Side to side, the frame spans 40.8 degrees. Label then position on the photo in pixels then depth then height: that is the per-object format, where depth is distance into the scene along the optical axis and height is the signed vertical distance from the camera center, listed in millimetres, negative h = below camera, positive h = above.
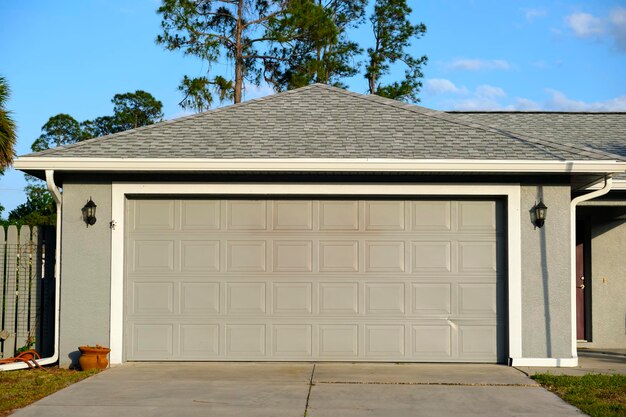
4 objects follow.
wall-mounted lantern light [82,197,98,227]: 11570 +594
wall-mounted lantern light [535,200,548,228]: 11523 +582
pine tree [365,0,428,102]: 31328 +7982
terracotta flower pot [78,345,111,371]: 11164 -1352
